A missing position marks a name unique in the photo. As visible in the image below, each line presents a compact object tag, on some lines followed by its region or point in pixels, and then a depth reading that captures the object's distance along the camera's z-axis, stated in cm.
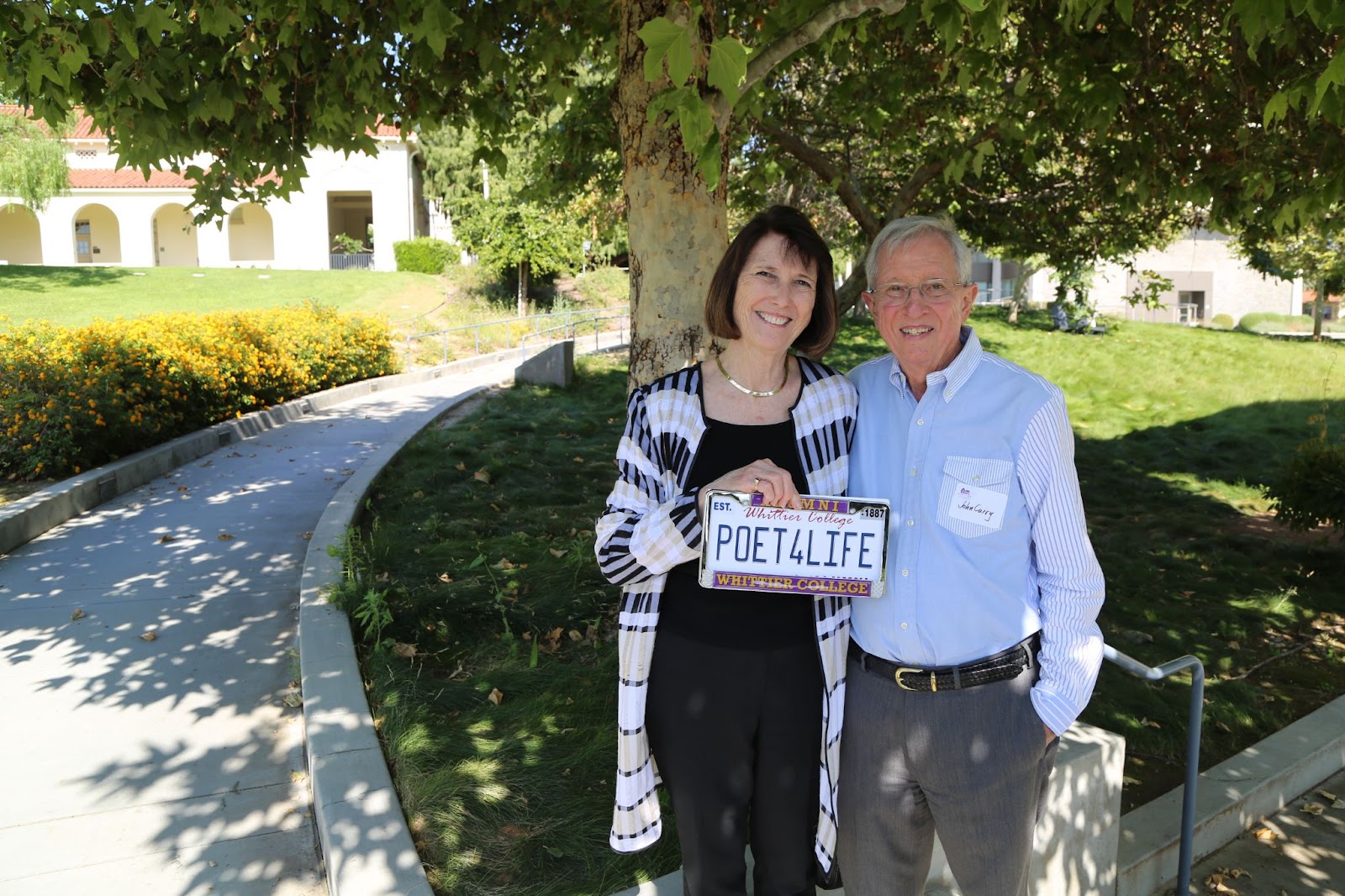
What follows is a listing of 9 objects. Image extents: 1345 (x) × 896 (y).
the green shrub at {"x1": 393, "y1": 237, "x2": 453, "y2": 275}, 3816
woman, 248
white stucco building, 4044
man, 235
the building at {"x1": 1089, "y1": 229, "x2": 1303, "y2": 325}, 4953
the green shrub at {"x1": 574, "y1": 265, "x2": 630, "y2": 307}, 3462
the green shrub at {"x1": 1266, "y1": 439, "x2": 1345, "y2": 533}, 838
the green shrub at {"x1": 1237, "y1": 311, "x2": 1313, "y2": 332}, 4584
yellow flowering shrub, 949
